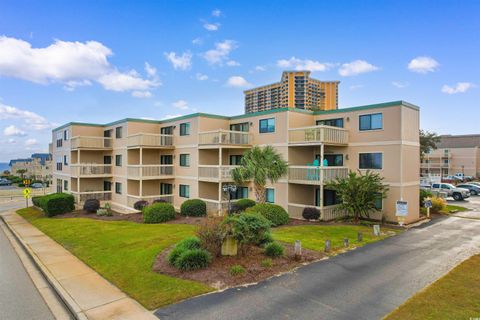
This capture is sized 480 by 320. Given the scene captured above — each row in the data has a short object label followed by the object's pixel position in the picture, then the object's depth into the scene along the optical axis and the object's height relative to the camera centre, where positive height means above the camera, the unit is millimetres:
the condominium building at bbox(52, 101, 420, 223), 19750 +674
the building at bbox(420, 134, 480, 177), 64625 +989
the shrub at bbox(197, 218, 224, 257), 11211 -2805
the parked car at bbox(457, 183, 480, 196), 39156 -3394
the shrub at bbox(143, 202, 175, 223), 21766 -3816
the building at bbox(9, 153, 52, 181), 80688 -2281
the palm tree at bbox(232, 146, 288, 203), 19766 -410
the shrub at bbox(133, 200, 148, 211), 26072 -3762
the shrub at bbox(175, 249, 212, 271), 10211 -3415
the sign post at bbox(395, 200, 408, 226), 18042 -2820
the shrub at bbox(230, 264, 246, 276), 9831 -3621
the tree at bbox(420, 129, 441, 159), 38531 +2890
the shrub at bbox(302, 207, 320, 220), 20125 -3490
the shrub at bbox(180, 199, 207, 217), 23531 -3683
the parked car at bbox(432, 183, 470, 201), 33531 -3239
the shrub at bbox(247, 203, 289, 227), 18781 -3224
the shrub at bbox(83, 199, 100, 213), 27547 -4068
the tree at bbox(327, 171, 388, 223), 18500 -1863
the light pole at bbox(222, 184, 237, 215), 19812 -2002
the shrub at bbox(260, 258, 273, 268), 10517 -3615
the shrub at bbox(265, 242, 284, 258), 11531 -3437
